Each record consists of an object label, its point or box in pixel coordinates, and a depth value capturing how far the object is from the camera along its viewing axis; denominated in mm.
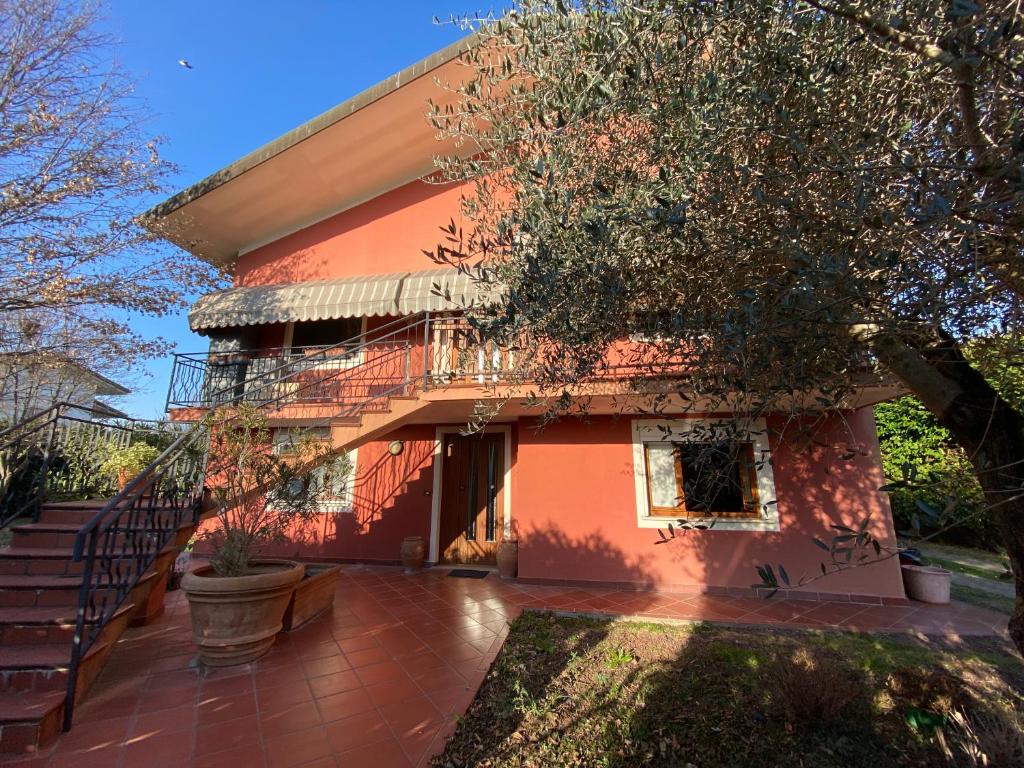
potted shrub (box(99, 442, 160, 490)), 7312
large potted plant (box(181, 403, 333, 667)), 4602
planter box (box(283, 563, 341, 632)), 5711
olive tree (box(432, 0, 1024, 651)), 2281
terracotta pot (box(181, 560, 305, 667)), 4559
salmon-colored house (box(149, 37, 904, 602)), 7582
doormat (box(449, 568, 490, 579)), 8742
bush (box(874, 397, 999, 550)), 10188
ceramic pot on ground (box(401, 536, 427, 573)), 9141
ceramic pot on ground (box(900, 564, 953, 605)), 6988
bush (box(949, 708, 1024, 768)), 2766
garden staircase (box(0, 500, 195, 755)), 3387
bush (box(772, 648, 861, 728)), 3480
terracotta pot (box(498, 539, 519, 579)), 8586
